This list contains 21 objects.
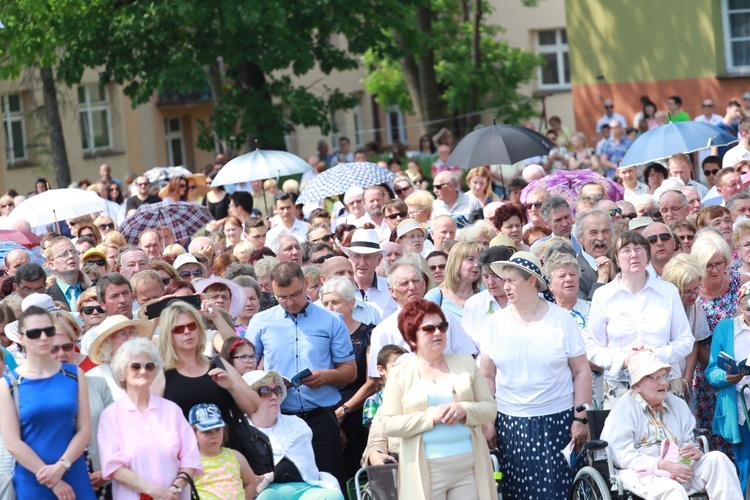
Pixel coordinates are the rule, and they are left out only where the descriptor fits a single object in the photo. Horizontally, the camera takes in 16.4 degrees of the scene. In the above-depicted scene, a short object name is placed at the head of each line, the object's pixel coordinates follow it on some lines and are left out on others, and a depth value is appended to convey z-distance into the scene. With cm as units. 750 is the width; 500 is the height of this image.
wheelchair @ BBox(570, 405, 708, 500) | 1563
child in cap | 1527
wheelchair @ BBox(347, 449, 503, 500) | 1600
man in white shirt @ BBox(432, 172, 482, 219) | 2746
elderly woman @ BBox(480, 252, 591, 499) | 1636
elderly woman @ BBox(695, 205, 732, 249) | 2214
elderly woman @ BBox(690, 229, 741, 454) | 1900
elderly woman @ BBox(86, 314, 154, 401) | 1620
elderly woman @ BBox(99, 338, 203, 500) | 1459
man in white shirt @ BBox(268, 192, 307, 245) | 2779
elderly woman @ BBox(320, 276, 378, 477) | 1860
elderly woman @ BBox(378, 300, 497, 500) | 1515
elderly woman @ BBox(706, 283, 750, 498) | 1815
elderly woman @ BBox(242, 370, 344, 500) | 1639
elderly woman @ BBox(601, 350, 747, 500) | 1615
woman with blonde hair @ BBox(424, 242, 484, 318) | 1879
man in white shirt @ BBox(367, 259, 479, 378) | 1731
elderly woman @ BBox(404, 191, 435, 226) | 2592
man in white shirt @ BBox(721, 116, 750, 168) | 2949
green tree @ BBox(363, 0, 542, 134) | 5487
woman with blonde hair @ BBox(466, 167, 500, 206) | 2797
